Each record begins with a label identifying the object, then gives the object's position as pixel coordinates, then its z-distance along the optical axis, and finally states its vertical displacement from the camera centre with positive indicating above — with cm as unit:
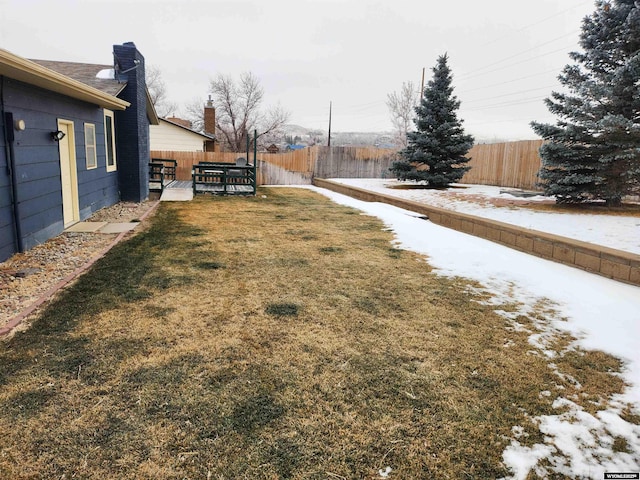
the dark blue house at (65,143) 527 +46
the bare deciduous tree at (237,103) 4416 +726
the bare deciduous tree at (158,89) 4933 +963
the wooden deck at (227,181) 1315 -29
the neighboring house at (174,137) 2405 +198
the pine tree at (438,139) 1480 +133
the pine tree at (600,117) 846 +133
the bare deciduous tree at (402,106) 4128 +698
